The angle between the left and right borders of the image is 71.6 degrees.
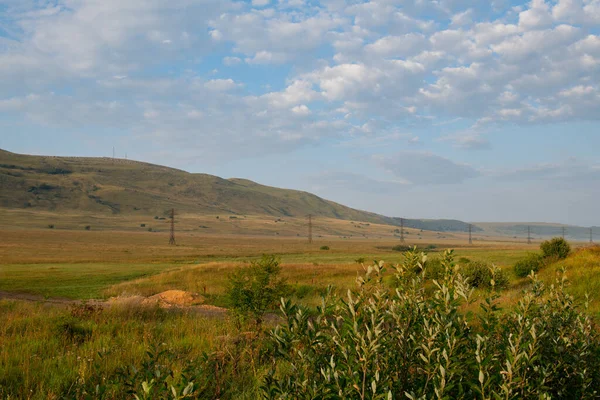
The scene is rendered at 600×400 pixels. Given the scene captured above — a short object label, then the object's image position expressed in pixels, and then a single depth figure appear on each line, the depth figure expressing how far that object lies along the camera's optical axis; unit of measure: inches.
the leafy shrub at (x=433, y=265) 874.9
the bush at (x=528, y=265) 1095.3
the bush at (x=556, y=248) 1123.9
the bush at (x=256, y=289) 562.9
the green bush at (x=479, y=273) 904.9
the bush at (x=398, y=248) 3730.8
